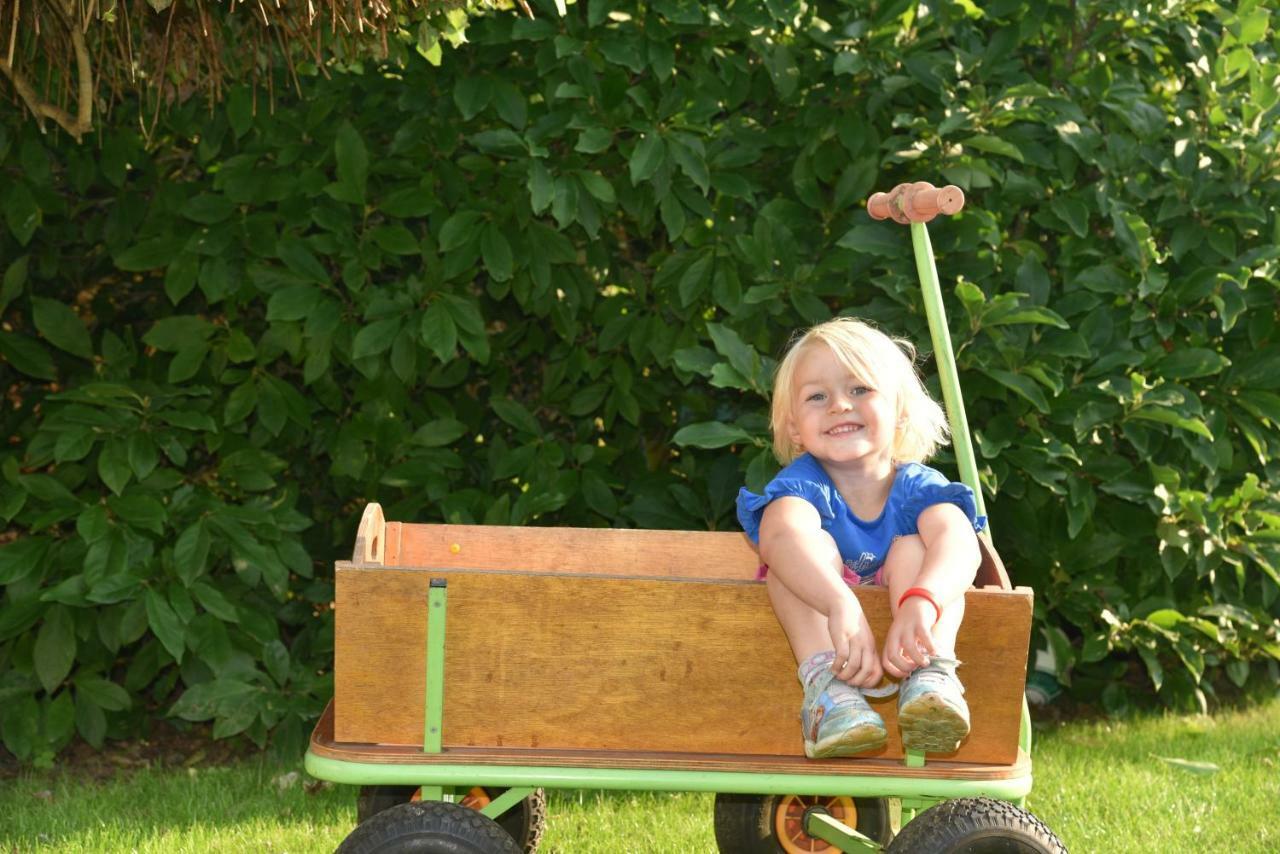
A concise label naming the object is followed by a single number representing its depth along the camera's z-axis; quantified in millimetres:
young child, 2295
